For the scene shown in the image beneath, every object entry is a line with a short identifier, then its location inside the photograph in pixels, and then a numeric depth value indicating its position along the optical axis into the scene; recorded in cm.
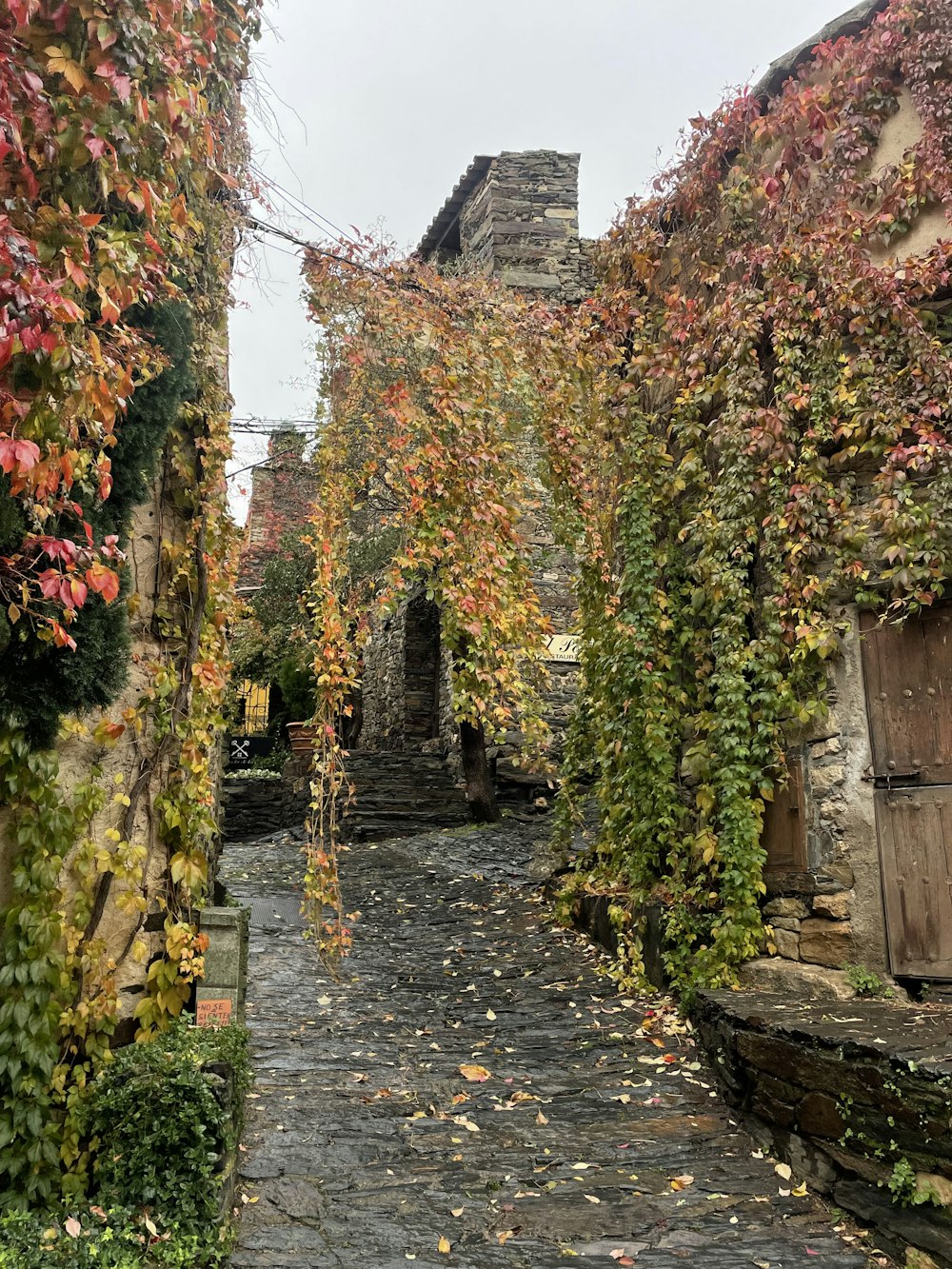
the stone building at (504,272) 1377
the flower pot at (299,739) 1444
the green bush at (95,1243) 277
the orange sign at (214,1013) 404
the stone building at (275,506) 1803
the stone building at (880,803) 502
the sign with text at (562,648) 1323
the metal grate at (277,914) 807
